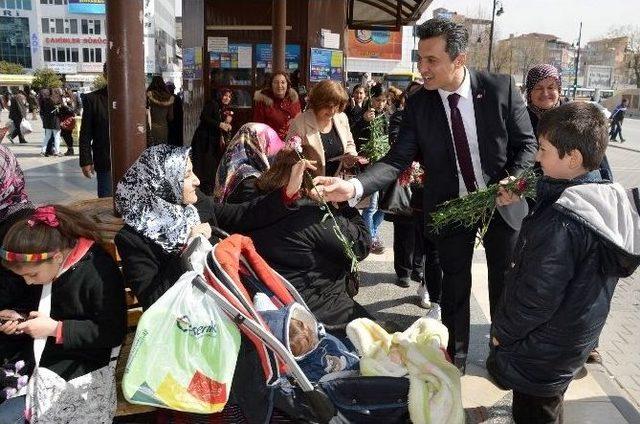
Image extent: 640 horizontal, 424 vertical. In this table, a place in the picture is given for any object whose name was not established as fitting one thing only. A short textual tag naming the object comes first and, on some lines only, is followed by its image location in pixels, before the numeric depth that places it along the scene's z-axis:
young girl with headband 2.19
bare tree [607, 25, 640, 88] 72.31
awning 10.96
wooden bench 2.48
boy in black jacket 2.05
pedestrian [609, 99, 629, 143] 24.06
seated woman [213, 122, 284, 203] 3.45
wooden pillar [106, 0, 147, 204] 3.17
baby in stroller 2.39
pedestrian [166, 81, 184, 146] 8.29
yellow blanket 2.23
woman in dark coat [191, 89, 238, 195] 8.37
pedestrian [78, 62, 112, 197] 6.10
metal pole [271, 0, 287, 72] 8.58
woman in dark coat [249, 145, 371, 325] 2.98
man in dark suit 3.05
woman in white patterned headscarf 2.43
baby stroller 2.16
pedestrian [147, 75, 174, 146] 7.95
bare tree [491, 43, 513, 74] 63.67
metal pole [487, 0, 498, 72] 31.03
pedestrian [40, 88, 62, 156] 13.48
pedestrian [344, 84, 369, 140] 6.59
